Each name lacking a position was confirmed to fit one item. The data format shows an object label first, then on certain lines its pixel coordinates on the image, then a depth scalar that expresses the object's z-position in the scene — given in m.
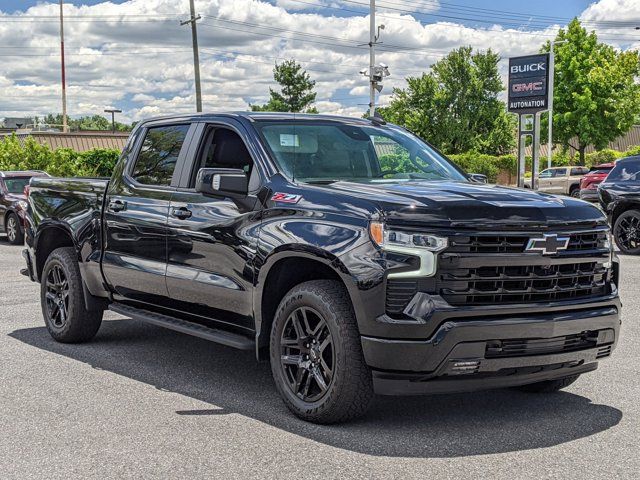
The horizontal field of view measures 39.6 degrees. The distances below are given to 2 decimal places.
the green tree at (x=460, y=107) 70.31
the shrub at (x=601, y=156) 56.69
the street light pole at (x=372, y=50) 42.22
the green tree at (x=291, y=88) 80.06
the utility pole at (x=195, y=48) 40.94
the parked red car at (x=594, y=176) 32.72
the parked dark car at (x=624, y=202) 15.80
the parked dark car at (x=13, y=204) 18.83
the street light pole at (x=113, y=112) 84.19
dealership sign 31.36
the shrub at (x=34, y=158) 32.19
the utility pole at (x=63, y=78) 66.54
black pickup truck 4.73
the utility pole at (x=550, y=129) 53.82
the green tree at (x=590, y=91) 55.35
